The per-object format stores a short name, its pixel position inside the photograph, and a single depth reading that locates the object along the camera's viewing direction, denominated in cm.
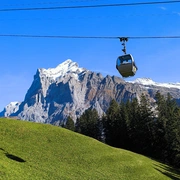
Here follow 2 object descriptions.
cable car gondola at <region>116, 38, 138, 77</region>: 2117
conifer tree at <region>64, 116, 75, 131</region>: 12829
